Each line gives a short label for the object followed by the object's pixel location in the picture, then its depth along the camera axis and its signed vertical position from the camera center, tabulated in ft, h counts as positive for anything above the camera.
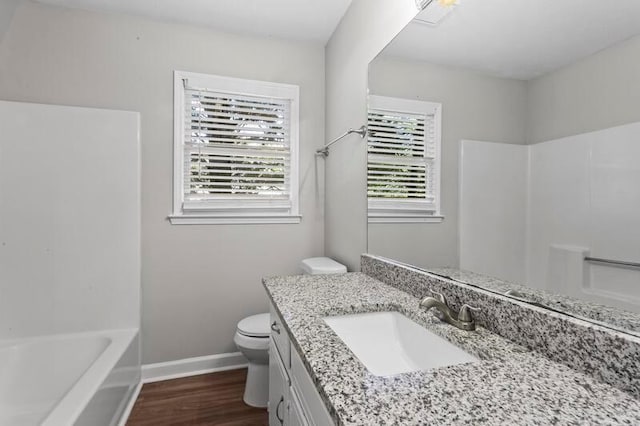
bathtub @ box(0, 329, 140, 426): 4.93 -3.05
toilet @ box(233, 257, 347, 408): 6.07 -2.76
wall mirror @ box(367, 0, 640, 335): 2.37 +0.58
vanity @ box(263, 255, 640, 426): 1.86 -1.21
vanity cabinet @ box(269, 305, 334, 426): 2.58 -1.89
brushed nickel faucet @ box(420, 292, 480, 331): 3.16 -1.12
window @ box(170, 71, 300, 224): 7.33 +1.36
